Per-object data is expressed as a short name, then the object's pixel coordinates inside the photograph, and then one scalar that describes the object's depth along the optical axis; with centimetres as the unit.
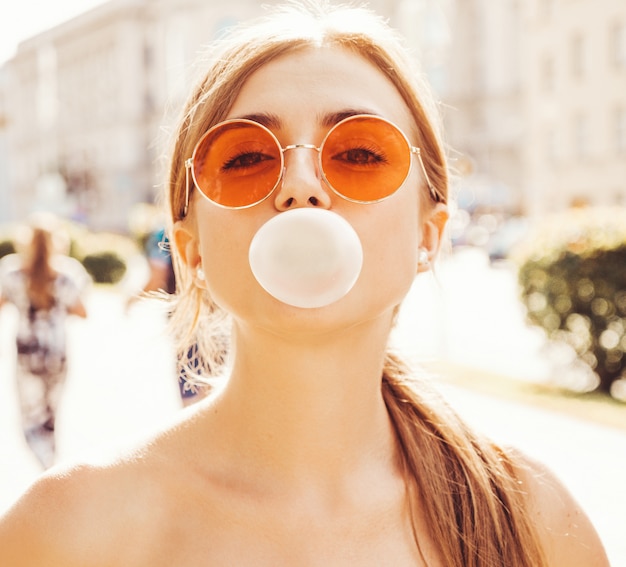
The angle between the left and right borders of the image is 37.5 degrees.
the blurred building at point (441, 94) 3853
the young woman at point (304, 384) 146
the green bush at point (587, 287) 932
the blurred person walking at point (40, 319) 634
